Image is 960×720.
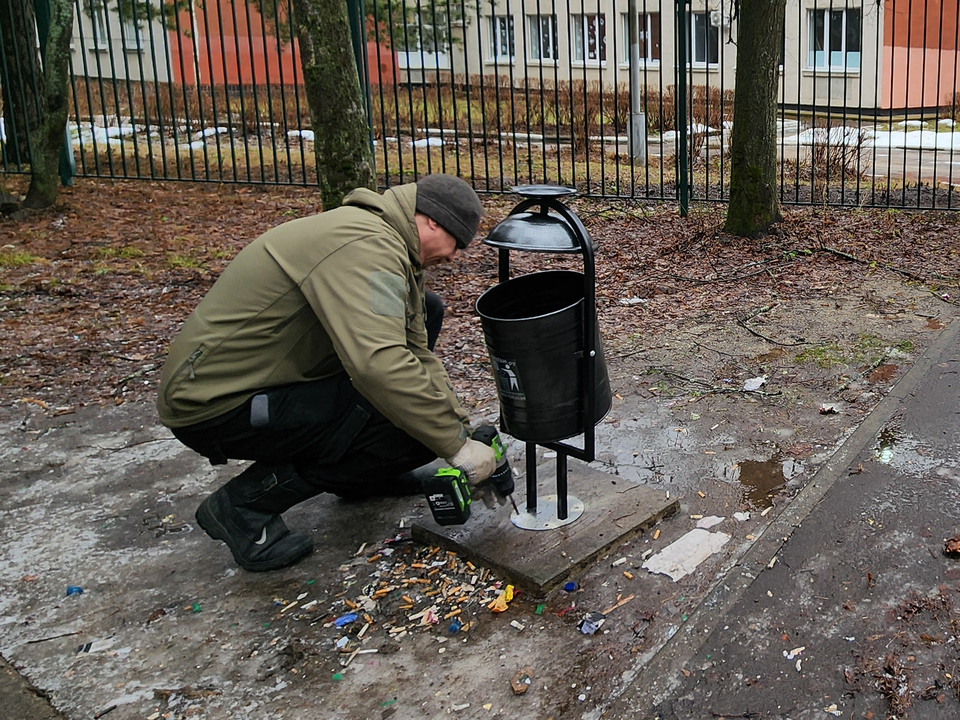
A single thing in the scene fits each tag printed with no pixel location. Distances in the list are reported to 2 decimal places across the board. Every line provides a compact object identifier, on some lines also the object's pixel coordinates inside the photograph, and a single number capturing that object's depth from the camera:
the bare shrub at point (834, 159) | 10.40
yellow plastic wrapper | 3.10
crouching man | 2.99
